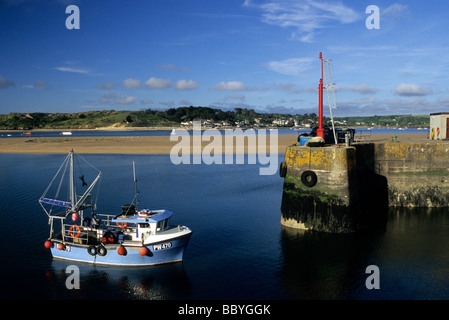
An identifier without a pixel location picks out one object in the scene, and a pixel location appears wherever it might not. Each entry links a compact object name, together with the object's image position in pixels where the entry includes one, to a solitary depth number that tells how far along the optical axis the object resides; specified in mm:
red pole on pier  25422
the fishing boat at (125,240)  19188
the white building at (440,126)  33125
